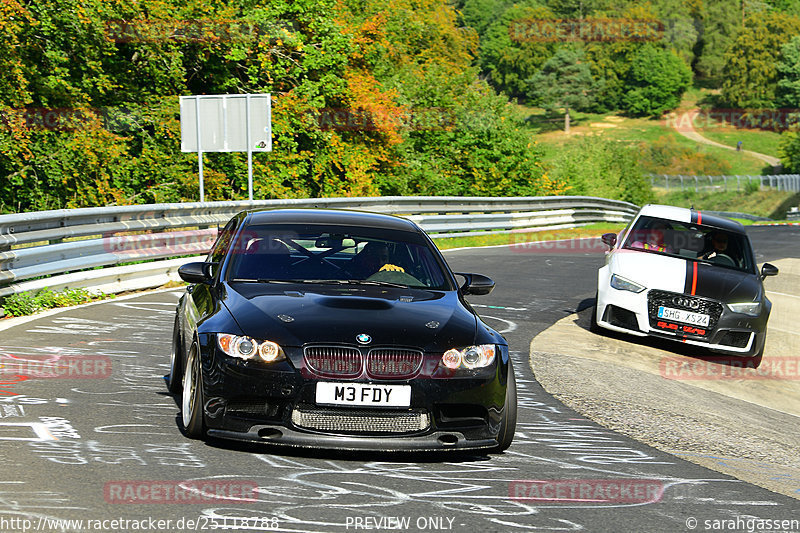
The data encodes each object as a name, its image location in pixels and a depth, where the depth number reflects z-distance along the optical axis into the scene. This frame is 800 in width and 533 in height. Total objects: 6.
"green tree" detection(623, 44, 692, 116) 166.25
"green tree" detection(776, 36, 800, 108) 155.62
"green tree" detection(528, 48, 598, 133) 162.38
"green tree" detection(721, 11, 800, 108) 163.00
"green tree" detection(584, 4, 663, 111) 172.00
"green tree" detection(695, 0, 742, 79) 185.12
